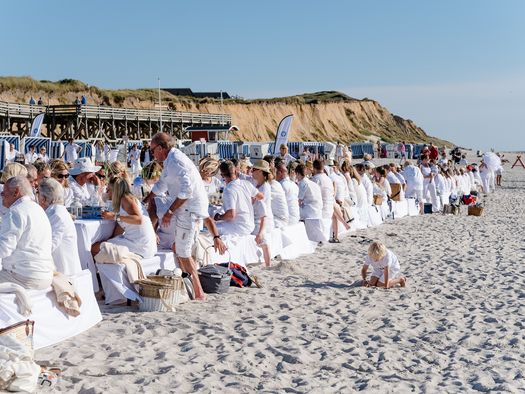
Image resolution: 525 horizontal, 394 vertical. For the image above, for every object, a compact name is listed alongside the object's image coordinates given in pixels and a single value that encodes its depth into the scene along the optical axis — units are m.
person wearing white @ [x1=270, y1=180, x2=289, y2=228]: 10.16
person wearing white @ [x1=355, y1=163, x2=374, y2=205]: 14.54
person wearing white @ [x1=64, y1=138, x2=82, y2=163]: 25.20
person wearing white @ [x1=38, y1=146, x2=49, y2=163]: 21.46
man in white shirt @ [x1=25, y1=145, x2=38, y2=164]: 21.42
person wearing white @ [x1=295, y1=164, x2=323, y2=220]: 11.42
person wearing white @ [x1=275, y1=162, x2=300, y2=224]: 10.70
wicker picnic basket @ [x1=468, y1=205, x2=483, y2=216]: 17.72
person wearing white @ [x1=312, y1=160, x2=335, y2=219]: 11.72
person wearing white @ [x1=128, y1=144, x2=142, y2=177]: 24.13
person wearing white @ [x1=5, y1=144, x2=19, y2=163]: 20.30
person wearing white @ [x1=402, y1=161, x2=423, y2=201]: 17.91
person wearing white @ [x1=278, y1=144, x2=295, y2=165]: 16.73
